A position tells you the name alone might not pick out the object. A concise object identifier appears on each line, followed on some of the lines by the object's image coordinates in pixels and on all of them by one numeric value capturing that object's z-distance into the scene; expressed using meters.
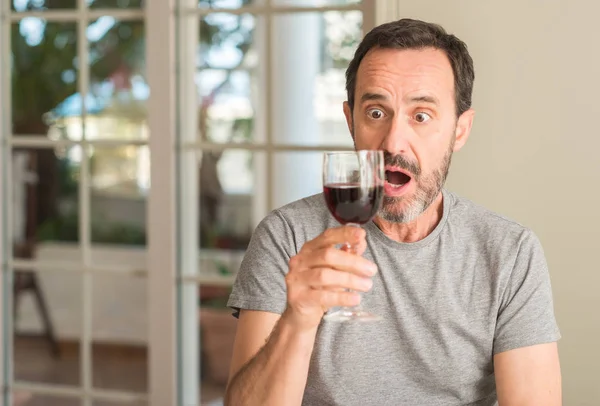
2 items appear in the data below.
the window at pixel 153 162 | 3.03
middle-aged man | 1.74
